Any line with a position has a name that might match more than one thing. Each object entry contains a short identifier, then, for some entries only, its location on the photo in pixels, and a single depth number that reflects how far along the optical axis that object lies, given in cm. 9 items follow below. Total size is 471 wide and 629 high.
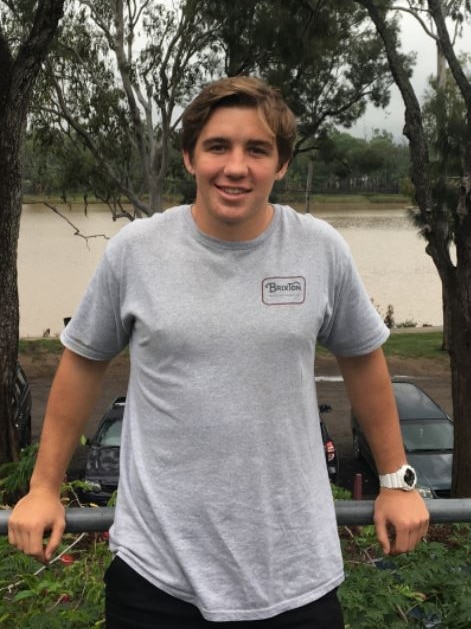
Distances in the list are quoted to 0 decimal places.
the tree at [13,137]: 577
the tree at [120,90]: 1644
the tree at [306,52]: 1452
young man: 139
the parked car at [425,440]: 924
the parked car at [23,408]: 964
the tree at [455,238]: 757
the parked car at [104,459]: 809
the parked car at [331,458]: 922
